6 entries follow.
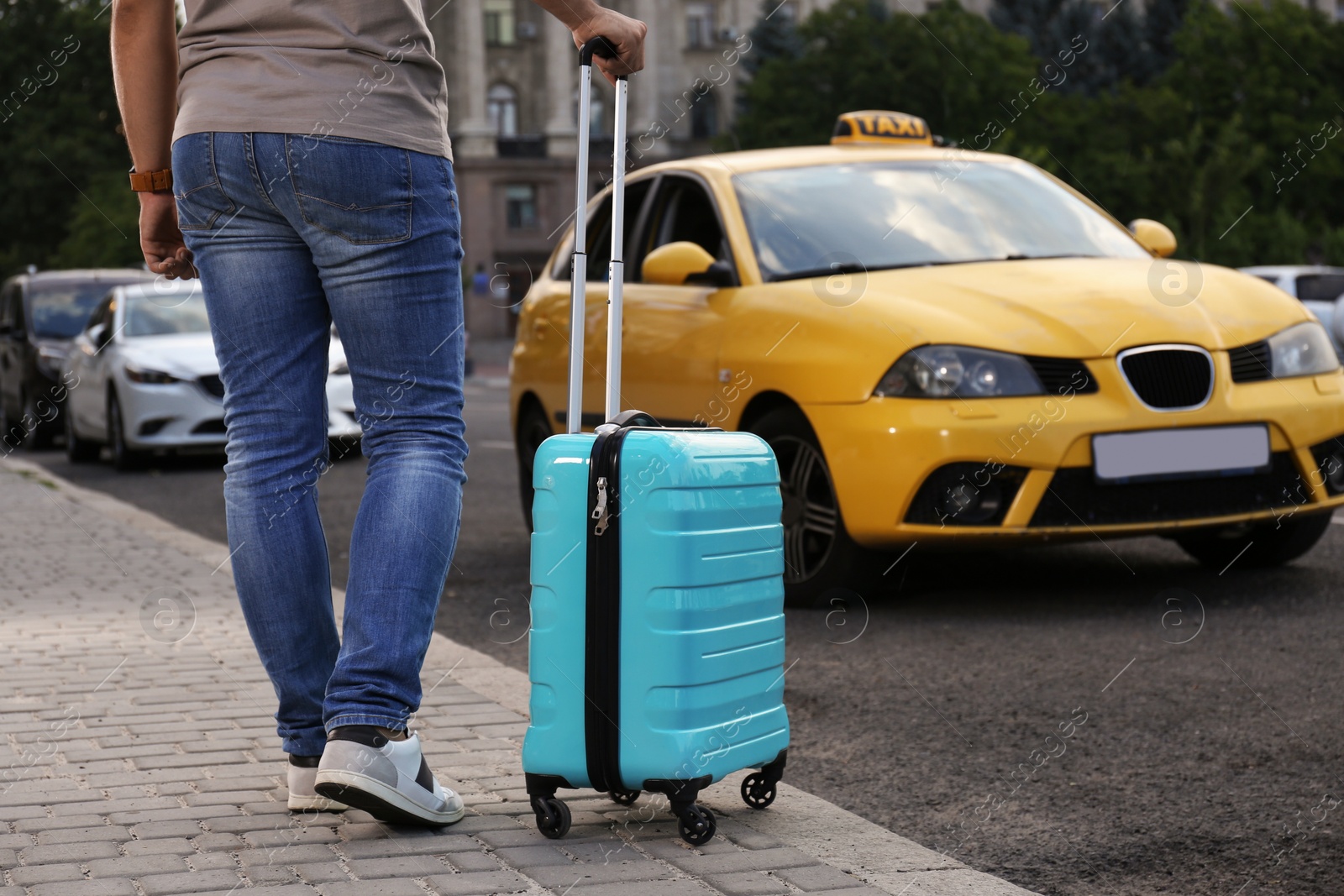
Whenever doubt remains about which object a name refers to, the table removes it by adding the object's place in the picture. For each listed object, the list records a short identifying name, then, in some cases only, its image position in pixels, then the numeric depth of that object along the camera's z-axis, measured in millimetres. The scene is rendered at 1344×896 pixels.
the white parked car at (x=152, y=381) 13500
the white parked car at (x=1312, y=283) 21156
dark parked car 17125
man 3029
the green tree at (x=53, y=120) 52844
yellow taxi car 5520
